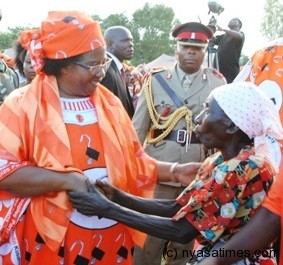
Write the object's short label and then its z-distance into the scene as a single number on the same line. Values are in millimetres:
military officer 4828
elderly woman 2514
